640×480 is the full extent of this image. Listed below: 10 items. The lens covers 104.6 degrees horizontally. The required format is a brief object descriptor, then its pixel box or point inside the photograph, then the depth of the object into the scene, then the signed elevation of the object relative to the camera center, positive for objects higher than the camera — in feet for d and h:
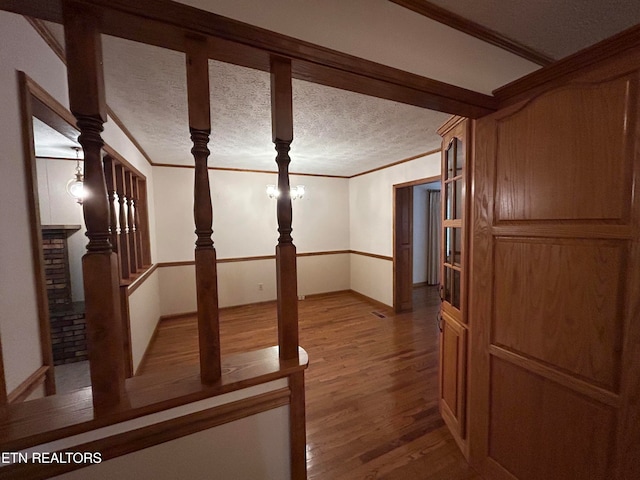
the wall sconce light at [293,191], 12.82 +1.76
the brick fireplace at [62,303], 9.58 -3.05
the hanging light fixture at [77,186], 8.52 +1.48
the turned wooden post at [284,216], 2.92 +0.10
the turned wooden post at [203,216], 2.56 +0.11
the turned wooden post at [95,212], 2.13 +0.15
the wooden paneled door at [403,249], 12.94 -1.41
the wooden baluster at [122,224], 7.62 +0.12
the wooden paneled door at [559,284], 2.95 -0.93
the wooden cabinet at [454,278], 5.03 -1.32
